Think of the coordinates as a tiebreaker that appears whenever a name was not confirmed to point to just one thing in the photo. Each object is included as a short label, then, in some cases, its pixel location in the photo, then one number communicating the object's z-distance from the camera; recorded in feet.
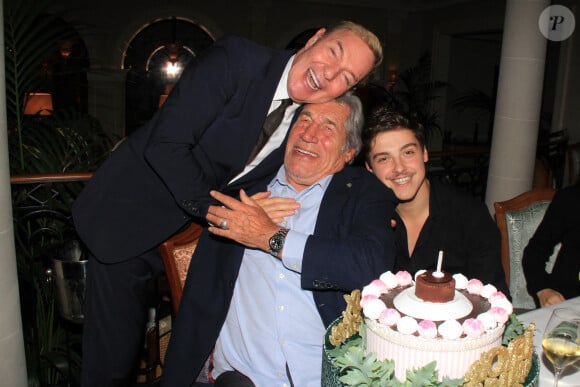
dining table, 5.15
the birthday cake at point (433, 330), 3.66
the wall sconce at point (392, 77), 47.01
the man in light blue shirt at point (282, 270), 5.87
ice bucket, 10.10
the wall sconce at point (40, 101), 24.23
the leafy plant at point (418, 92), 37.90
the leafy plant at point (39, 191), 10.66
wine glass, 4.50
